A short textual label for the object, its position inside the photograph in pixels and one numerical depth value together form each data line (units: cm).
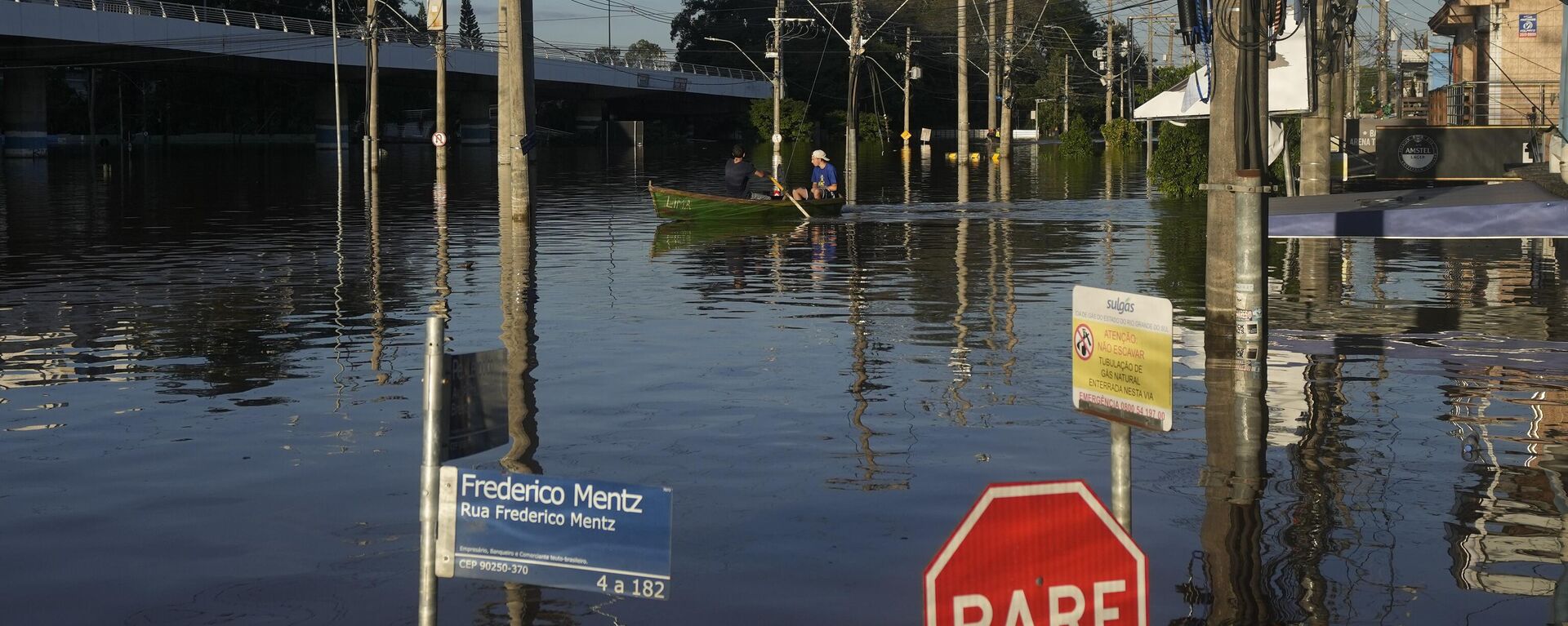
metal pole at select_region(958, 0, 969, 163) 6625
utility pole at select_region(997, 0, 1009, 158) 7519
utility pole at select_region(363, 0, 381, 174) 5666
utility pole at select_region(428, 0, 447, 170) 5272
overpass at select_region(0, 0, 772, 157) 7950
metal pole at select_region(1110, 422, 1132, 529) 598
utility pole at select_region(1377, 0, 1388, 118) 8050
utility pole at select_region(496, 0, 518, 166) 2778
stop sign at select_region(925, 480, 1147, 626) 498
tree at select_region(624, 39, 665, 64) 12694
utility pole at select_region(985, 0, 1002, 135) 7369
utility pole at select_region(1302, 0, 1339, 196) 2994
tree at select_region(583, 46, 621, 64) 12119
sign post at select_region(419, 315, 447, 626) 496
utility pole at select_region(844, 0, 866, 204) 4584
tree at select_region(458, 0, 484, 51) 10332
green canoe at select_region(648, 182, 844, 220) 3139
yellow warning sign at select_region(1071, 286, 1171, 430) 590
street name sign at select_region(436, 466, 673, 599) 471
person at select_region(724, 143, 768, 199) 3262
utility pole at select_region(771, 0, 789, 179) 5956
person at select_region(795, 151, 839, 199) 3459
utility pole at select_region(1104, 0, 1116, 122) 9178
